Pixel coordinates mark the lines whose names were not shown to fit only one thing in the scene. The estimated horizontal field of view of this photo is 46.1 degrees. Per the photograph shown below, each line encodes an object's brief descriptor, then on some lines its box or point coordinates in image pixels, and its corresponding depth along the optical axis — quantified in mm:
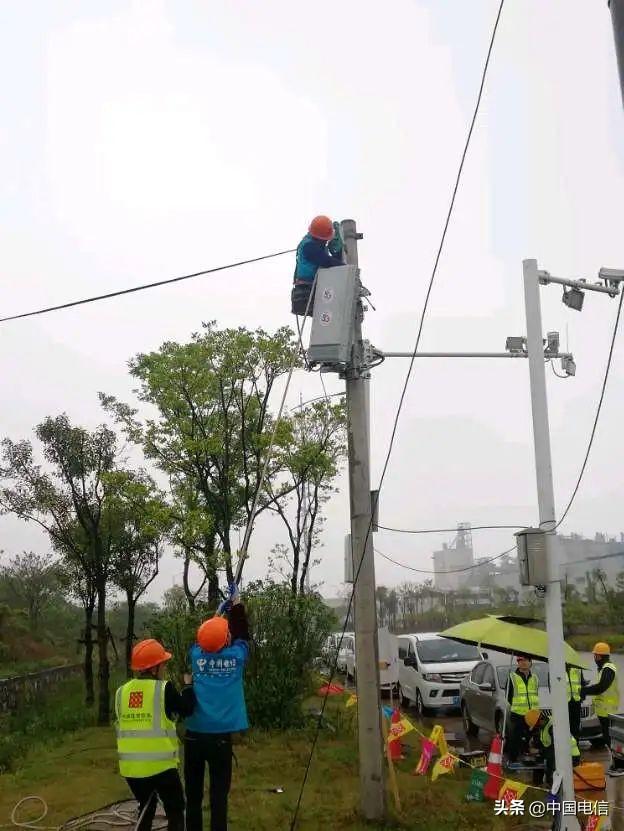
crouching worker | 8570
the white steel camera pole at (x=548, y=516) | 6727
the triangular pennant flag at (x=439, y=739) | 9305
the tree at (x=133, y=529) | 16844
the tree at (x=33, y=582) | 40125
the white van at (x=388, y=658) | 8180
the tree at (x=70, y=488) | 17922
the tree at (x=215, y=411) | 17156
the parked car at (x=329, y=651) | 14304
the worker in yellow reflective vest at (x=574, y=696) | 9297
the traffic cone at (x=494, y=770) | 8078
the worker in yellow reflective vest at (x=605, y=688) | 9570
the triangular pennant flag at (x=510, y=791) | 7598
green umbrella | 8828
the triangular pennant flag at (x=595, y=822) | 6281
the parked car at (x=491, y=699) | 11219
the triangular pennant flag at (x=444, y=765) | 8922
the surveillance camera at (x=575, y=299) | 7730
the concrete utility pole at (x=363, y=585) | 7156
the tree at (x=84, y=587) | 19828
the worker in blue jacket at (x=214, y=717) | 5594
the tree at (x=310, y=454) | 19188
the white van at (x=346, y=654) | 23288
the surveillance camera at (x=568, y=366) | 8242
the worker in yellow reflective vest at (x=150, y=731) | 5309
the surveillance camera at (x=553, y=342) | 8156
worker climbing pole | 7773
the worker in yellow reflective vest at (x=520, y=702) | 9375
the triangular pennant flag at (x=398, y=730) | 9977
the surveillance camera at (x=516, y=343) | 8094
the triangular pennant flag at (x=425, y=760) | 9336
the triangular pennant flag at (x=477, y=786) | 8144
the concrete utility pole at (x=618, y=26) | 3480
